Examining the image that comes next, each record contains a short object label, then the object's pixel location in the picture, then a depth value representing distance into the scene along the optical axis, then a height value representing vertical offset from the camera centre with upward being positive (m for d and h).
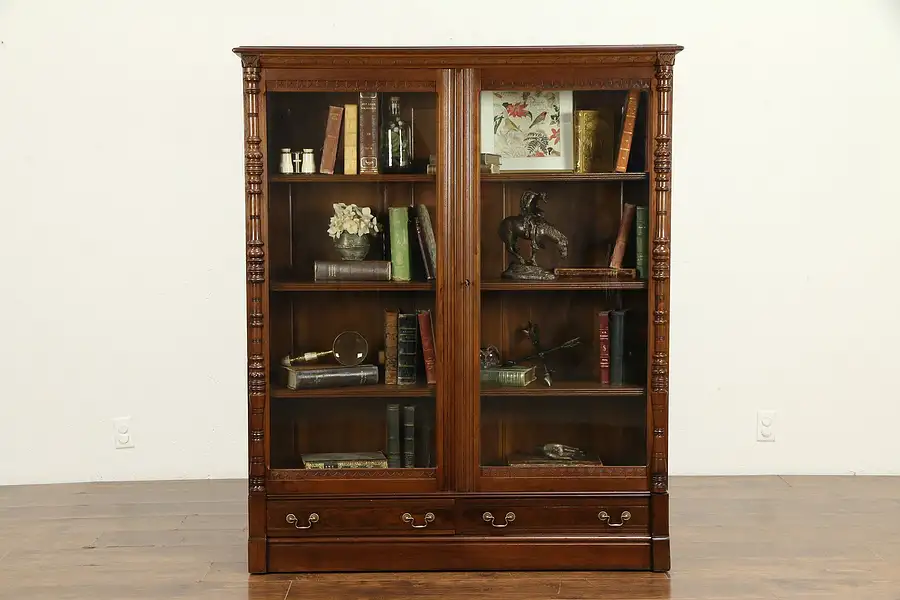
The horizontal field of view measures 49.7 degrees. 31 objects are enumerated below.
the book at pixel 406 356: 3.06 -0.23
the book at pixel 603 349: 3.06 -0.21
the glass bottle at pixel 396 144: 2.97 +0.42
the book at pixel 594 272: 3.02 +0.03
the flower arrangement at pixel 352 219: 3.00 +0.20
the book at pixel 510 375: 3.06 -0.29
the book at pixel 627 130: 2.95 +0.46
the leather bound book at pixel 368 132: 2.96 +0.46
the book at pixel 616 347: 3.05 -0.20
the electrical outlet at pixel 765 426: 4.09 -0.60
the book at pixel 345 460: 3.05 -0.56
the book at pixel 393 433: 3.06 -0.47
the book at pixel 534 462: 3.05 -0.56
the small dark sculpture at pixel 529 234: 3.02 +0.15
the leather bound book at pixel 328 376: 3.03 -0.29
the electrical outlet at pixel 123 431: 4.01 -0.61
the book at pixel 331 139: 2.96 +0.44
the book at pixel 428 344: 3.03 -0.19
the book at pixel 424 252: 3.01 +0.10
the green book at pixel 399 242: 3.01 +0.13
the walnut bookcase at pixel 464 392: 2.97 -0.34
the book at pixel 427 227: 3.00 +0.17
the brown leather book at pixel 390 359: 3.06 -0.24
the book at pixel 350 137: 2.96 +0.45
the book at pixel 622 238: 3.01 +0.14
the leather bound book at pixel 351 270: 3.02 +0.04
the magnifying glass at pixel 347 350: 3.05 -0.21
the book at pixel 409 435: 3.05 -0.48
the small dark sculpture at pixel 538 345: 3.07 -0.20
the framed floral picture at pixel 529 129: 2.97 +0.47
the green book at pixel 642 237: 2.99 +0.14
